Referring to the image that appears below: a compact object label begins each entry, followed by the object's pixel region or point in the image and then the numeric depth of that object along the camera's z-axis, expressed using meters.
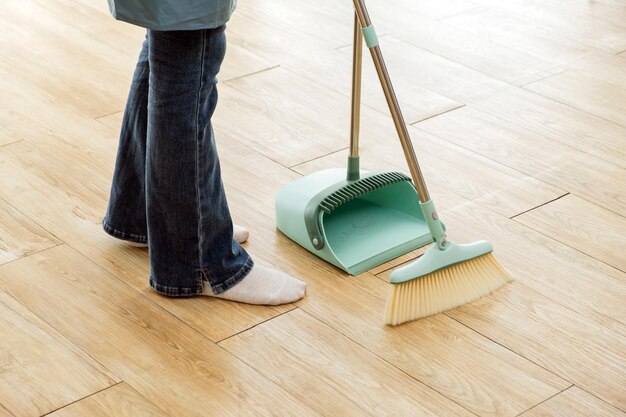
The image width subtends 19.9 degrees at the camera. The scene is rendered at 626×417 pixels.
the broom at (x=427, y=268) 3.61
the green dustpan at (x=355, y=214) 3.82
